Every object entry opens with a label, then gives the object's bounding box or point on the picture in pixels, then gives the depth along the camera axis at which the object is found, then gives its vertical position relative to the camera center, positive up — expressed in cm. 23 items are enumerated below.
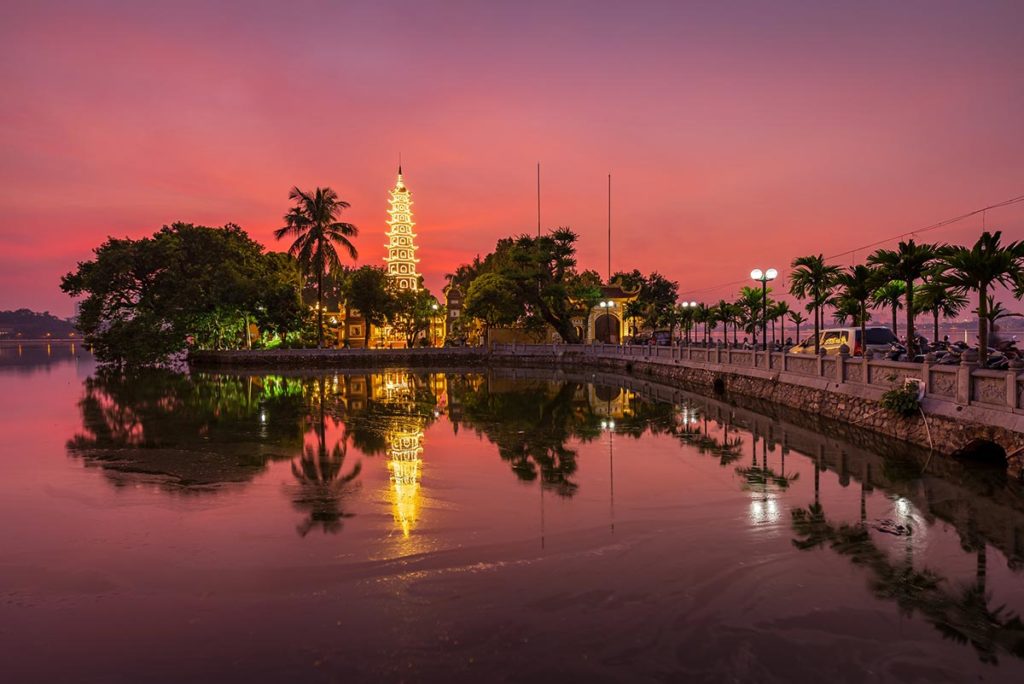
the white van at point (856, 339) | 2422 +13
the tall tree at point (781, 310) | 4903 +259
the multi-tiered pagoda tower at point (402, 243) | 8838 +1444
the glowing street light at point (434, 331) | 7789 +167
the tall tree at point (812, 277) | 2903 +311
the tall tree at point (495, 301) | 5219 +362
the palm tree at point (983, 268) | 1438 +175
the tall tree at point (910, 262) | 2053 +268
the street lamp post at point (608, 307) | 5620 +341
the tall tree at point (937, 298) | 1530 +137
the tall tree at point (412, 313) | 6112 +315
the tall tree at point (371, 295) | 5847 +465
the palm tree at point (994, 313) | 1580 +76
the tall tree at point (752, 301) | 4622 +325
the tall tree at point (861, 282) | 2480 +242
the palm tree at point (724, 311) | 5247 +269
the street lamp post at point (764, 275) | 2775 +302
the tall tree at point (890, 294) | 2927 +231
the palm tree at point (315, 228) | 4953 +933
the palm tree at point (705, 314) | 5640 +262
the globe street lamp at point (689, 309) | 4917 +281
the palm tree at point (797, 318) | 5701 +233
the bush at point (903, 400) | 1493 -141
